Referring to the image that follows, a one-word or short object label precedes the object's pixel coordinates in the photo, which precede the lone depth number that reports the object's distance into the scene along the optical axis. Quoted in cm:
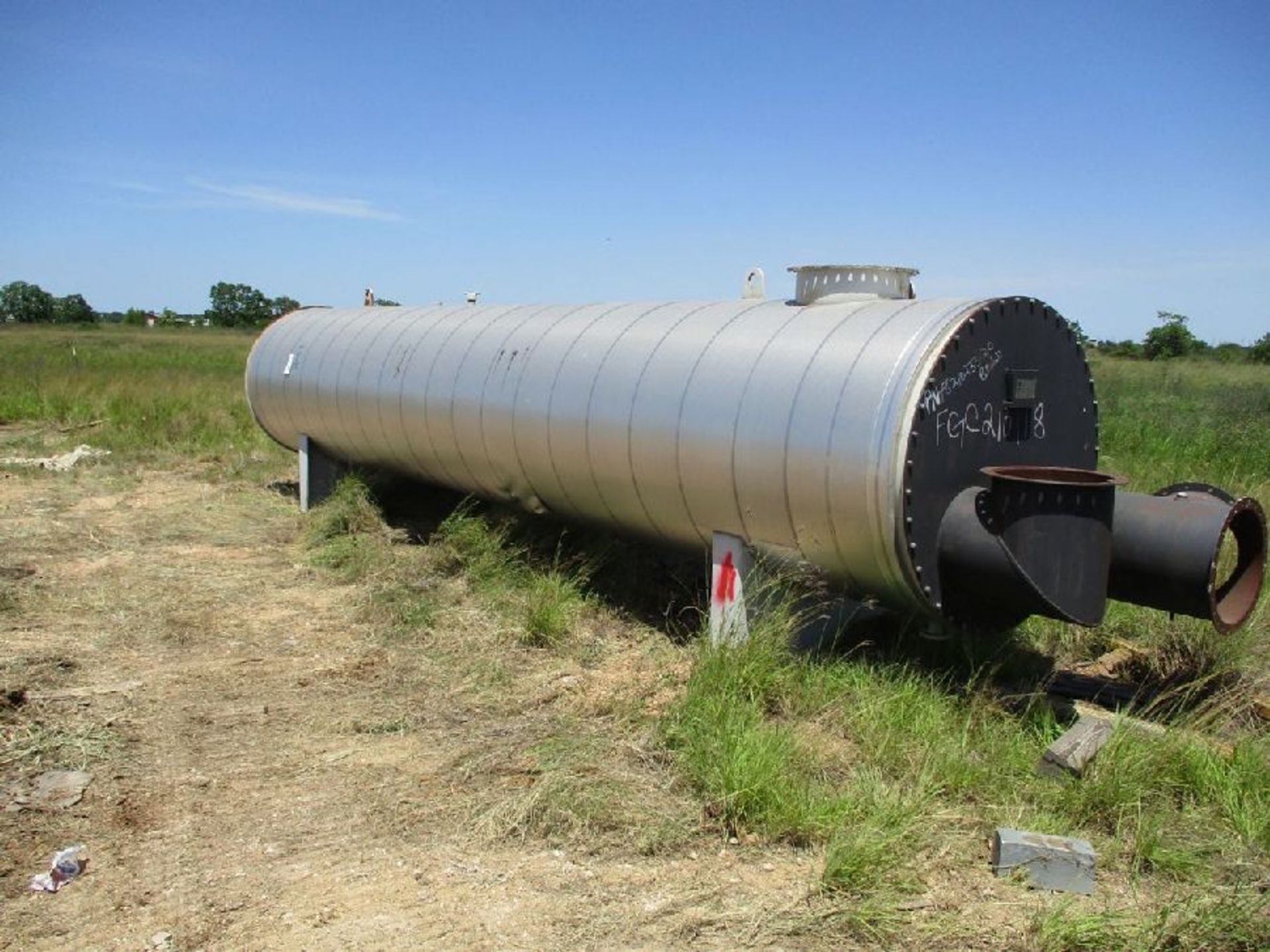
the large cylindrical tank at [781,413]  502
